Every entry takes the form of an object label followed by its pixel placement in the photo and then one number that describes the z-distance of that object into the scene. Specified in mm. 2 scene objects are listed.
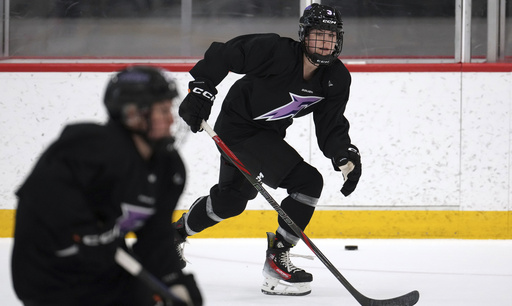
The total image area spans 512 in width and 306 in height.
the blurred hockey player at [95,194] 11831
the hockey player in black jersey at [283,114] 17438
